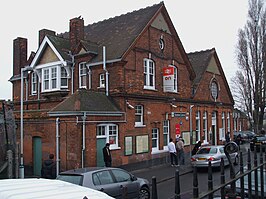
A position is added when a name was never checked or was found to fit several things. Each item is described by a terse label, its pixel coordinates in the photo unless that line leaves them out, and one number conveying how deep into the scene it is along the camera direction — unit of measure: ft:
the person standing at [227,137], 101.37
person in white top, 65.57
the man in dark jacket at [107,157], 53.36
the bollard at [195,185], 9.81
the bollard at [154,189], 9.13
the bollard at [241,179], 12.28
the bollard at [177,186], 9.09
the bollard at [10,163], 44.80
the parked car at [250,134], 142.98
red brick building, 55.42
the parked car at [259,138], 102.63
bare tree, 126.44
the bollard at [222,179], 11.19
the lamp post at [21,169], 48.51
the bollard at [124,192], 10.26
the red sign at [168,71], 74.48
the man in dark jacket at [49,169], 45.34
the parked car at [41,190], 10.36
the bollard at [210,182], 10.44
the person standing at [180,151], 66.17
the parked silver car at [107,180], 31.78
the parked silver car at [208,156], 59.72
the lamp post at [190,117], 86.03
